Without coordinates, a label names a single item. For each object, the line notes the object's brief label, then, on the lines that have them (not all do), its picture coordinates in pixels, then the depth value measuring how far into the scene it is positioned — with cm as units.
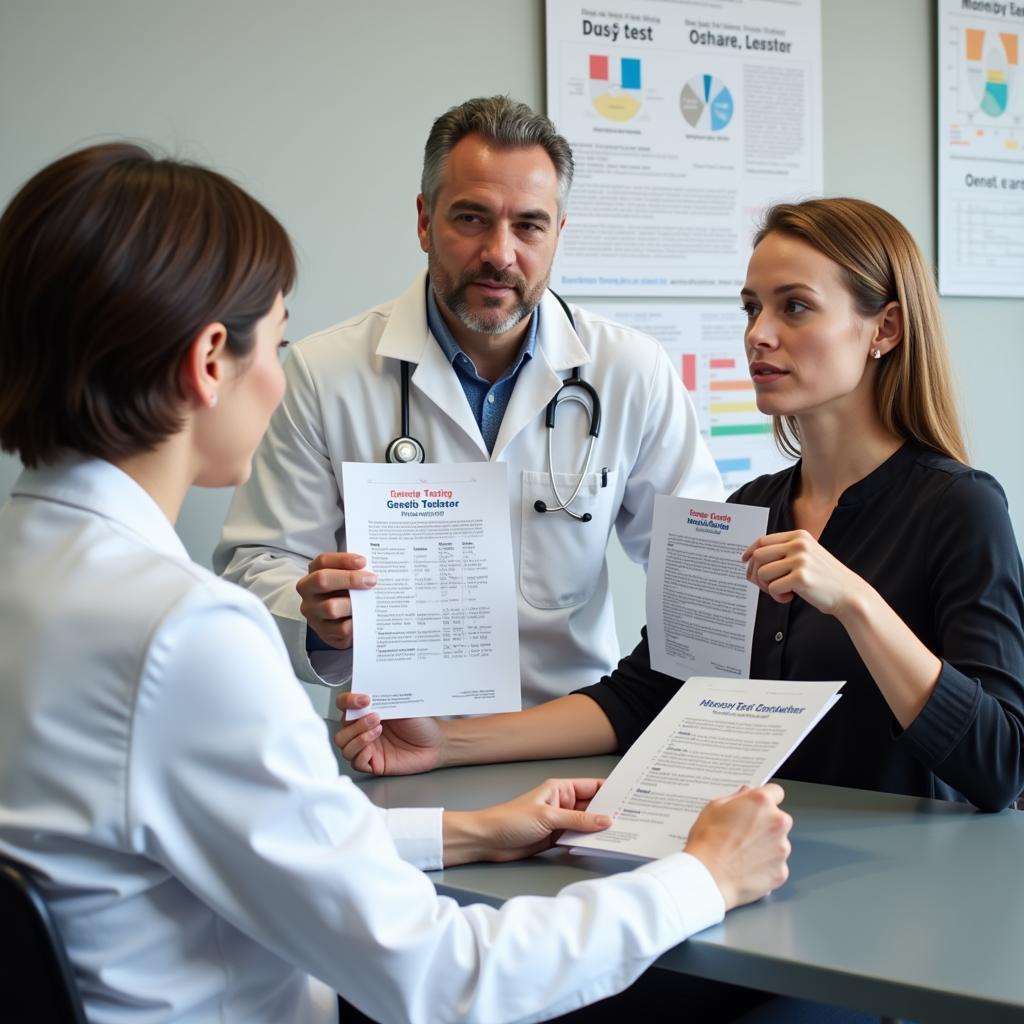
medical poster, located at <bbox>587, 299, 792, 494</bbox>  304
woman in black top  138
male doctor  196
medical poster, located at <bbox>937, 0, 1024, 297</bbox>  343
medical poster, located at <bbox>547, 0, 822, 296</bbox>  285
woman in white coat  83
